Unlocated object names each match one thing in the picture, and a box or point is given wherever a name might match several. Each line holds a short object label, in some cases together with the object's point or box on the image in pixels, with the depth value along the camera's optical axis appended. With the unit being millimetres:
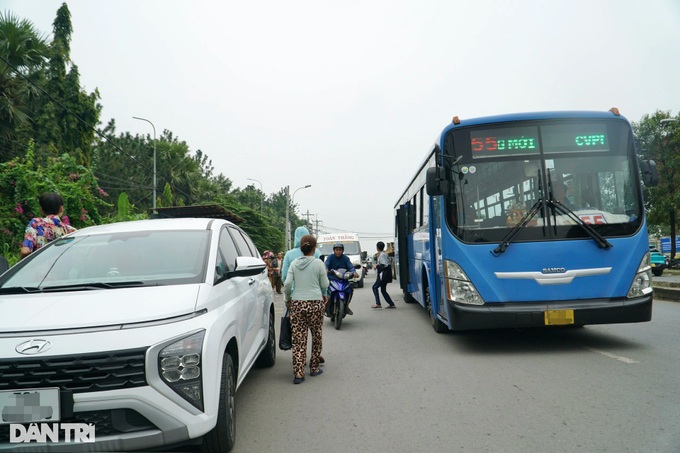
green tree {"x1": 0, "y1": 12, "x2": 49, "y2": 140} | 17016
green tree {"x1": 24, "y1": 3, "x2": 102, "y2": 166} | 27703
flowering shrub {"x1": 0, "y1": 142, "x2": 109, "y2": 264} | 12508
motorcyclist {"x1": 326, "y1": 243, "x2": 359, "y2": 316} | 10266
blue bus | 6699
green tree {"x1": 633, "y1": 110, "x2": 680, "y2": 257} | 29734
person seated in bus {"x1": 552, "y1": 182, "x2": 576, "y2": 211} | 6895
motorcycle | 10258
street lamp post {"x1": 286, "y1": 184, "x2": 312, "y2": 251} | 44031
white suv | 2984
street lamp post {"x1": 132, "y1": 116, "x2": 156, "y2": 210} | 31422
